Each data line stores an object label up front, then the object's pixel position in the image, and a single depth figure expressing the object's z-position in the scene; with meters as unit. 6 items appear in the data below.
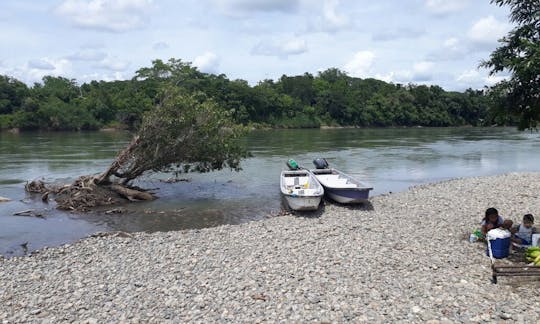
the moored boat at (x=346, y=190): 18.22
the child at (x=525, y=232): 11.31
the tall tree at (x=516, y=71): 10.51
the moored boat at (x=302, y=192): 16.97
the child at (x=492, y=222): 11.62
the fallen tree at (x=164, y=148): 21.14
